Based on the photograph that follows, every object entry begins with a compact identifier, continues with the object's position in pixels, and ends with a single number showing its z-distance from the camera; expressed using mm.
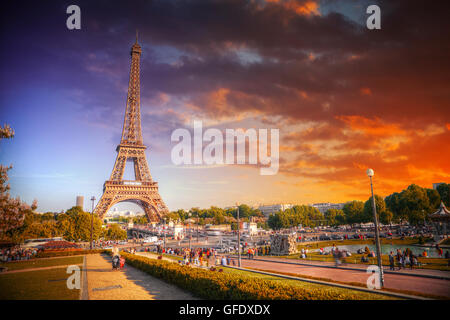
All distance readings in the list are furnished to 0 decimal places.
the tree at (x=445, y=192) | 77562
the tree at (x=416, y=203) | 65750
